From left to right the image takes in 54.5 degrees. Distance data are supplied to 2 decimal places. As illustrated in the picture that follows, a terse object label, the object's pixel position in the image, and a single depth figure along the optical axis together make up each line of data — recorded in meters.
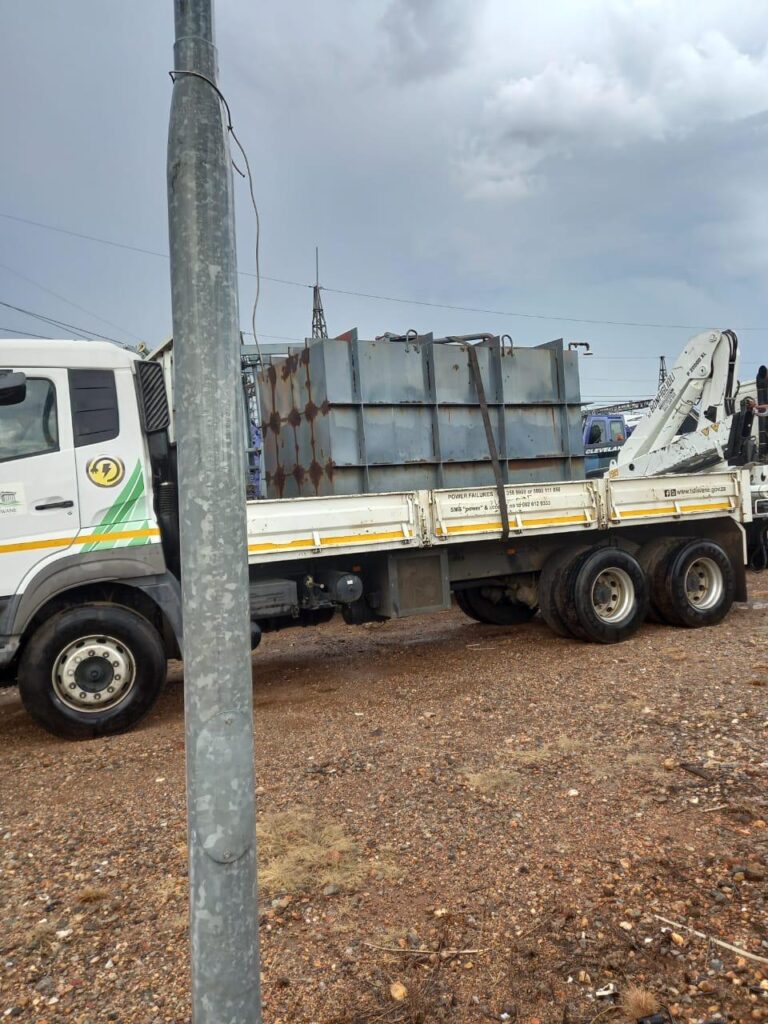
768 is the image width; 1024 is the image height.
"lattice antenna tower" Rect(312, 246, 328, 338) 30.80
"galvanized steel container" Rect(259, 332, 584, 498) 6.66
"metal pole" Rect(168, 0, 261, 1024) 1.52
